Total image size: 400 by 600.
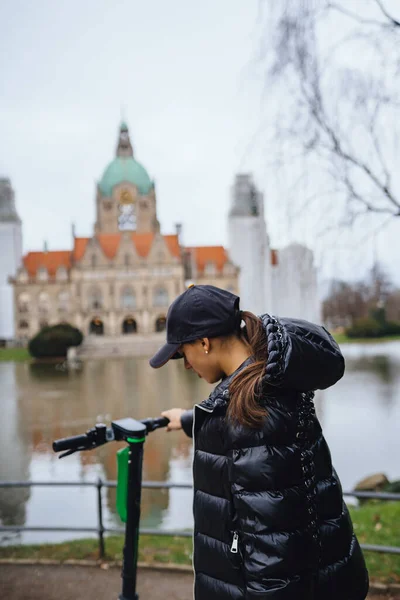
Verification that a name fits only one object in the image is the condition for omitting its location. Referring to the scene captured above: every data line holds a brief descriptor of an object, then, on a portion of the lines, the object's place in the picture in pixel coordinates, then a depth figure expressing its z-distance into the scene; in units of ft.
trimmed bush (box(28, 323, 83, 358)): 90.19
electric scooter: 7.07
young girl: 4.36
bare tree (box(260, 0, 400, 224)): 13.96
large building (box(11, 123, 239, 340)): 136.79
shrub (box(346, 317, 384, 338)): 89.20
